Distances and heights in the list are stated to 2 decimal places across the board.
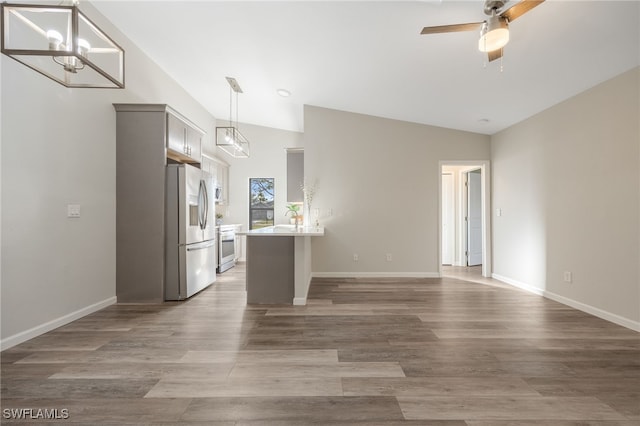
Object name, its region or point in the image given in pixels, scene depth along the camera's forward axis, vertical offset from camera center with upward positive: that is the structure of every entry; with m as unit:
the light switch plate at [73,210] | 2.96 +0.08
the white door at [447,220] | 6.50 -0.07
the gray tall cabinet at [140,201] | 3.62 +0.21
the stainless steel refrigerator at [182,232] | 3.73 -0.20
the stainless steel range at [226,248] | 5.75 -0.63
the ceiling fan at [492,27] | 2.08 +1.41
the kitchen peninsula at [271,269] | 3.66 -0.65
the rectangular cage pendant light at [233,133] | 4.35 +1.28
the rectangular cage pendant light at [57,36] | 1.42 +0.95
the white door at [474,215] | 6.17 +0.03
